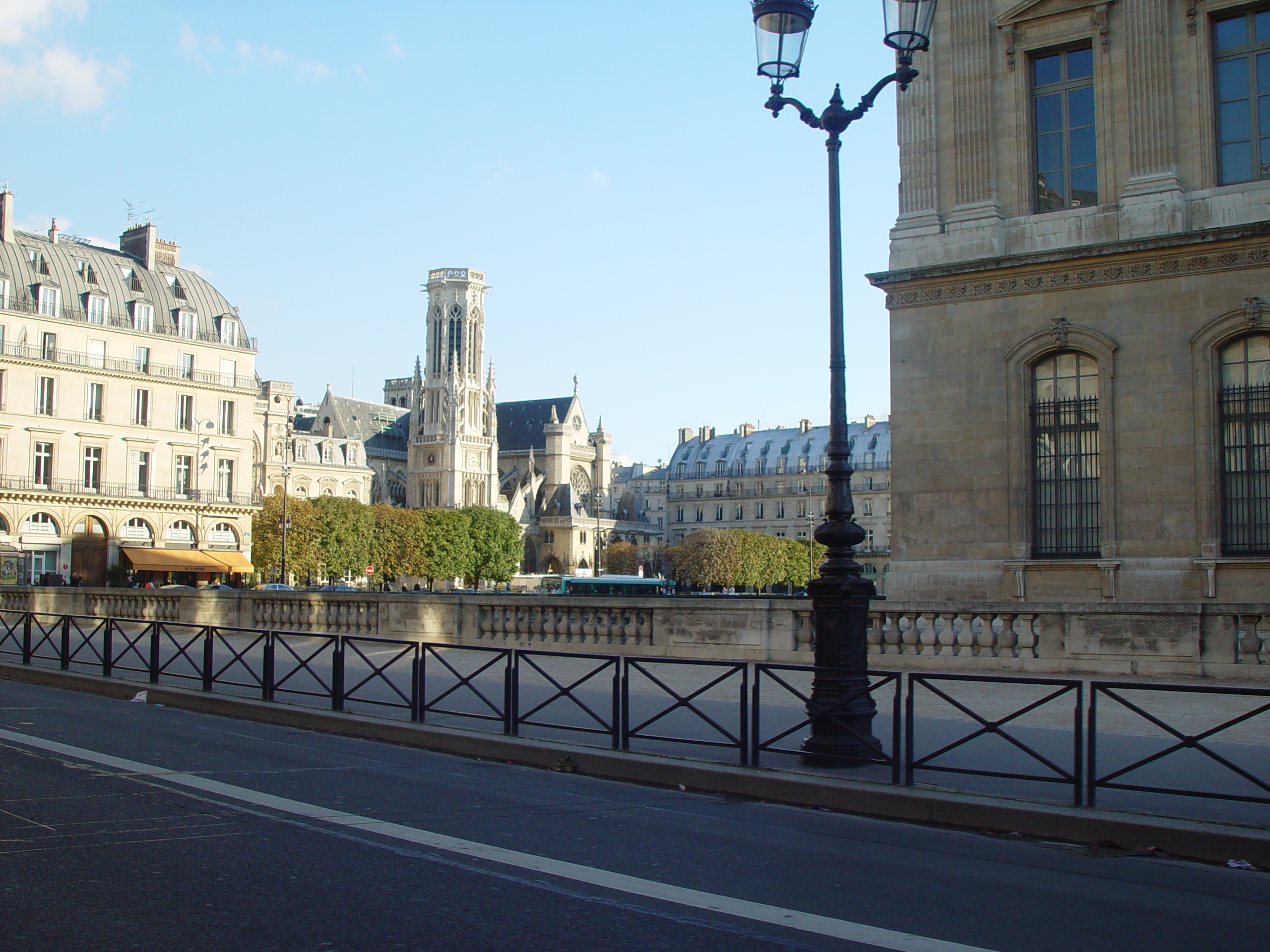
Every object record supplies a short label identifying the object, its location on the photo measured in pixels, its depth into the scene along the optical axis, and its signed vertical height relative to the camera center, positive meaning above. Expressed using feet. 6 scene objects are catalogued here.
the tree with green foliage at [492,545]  413.59 -1.86
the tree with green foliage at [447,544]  385.29 -1.48
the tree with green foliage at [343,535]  310.86 +1.00
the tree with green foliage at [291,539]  295.48 -0.07
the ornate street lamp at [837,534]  33.60 +0.21
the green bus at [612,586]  269.44 -10.49
